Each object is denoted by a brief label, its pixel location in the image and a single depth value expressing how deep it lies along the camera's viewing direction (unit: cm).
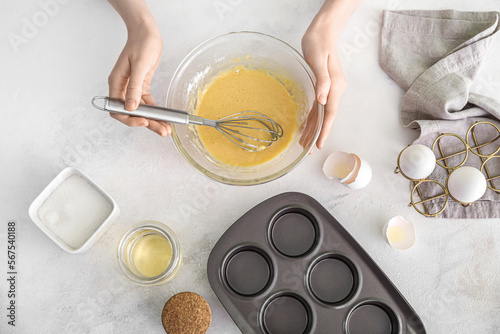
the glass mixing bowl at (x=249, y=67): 102
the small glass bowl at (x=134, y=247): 107
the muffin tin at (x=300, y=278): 106
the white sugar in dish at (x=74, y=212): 108
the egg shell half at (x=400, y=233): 113
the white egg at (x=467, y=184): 102
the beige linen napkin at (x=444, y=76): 112
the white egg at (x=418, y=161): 104
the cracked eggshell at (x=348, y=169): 110
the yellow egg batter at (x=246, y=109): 108
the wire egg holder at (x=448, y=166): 111
